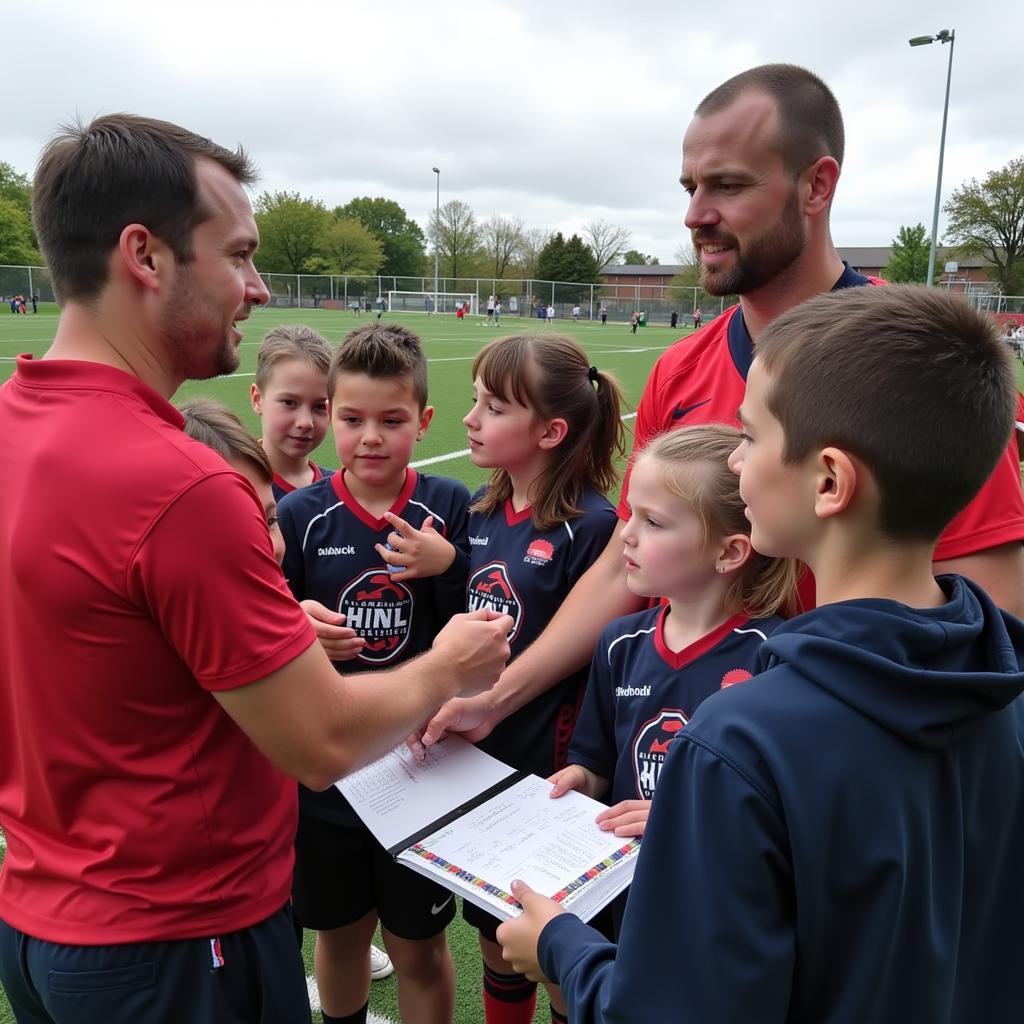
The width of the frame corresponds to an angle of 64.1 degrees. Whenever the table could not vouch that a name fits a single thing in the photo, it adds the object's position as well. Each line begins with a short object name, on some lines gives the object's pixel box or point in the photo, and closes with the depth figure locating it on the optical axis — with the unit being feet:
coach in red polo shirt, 4.39
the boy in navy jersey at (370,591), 7.91
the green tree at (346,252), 249.96
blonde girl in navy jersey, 6.51
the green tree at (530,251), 252.42
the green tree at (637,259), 354.54
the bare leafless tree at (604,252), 254.06
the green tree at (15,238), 183.11
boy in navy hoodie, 3.29
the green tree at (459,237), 254.06
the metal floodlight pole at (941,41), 81.56
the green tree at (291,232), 247.50
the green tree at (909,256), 174.60
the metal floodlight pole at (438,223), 232.08
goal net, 182.31
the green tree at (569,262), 236.02
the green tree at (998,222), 177.06
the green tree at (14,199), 184.55
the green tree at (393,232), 297.94
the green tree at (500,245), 256.11
